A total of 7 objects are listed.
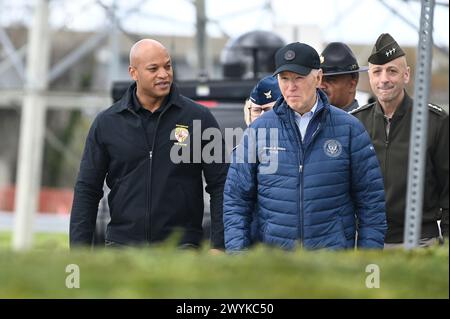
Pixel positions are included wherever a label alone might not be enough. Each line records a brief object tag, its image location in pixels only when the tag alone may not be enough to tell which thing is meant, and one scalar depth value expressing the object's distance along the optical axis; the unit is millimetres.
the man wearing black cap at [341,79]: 14906
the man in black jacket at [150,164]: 12789
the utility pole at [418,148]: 8492
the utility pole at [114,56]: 45912
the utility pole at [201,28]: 38562
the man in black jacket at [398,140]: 12805
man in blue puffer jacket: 11312
